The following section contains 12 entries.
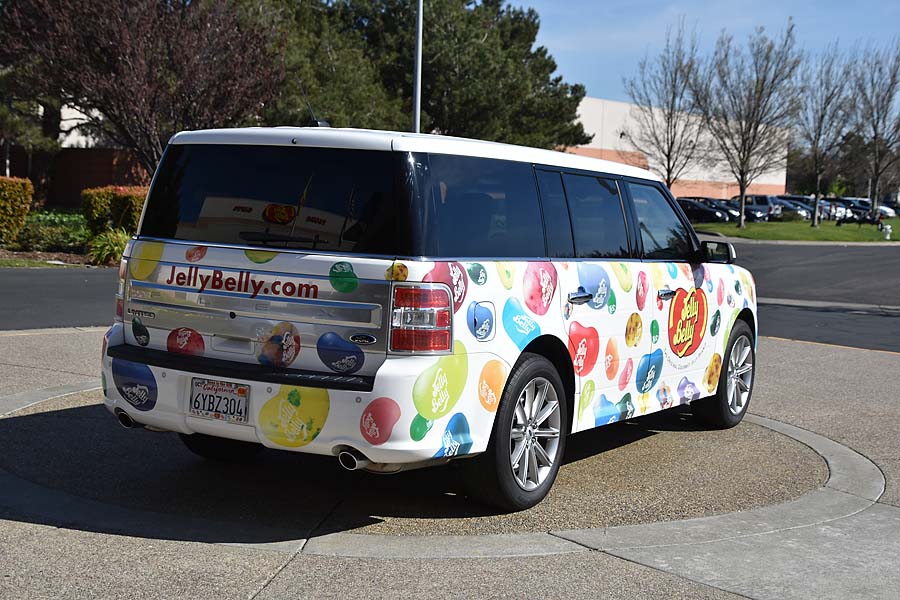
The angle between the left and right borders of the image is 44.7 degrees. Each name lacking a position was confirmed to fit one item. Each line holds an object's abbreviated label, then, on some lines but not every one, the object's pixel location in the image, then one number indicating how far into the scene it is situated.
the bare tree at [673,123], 54.28
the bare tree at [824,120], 54.25
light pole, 23.69
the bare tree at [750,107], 51.34
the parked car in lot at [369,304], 5.07
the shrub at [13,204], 22.72
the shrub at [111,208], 23.03
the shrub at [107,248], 21.61
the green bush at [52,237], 23.45
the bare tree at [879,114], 56.44
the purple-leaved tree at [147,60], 24.66
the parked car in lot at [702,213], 60.50
